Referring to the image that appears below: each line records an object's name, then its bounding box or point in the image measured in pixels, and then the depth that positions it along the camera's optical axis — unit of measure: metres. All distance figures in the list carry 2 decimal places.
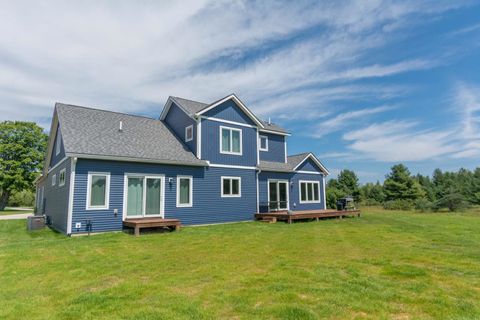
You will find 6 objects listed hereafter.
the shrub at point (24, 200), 43.53
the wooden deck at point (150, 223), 10.70
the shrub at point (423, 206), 23.97
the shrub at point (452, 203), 23.53
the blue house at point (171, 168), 11.05
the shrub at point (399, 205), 27.05
